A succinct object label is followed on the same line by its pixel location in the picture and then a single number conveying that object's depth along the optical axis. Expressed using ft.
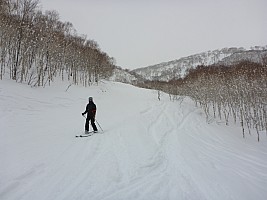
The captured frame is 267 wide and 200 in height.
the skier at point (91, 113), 35.28
